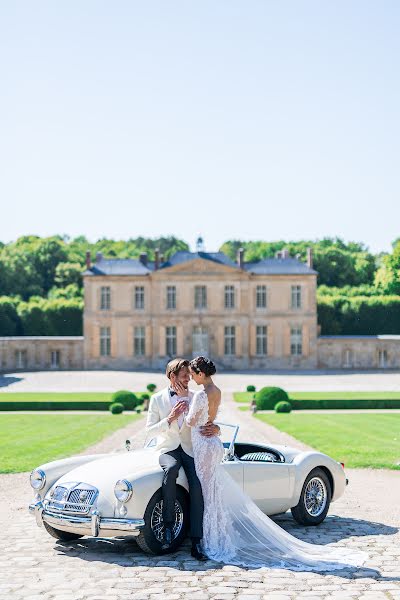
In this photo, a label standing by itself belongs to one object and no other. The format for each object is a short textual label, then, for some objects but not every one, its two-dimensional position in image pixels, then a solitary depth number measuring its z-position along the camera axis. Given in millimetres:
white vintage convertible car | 7520
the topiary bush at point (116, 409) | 26328
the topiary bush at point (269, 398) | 27688
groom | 7637
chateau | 55906
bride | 7465
